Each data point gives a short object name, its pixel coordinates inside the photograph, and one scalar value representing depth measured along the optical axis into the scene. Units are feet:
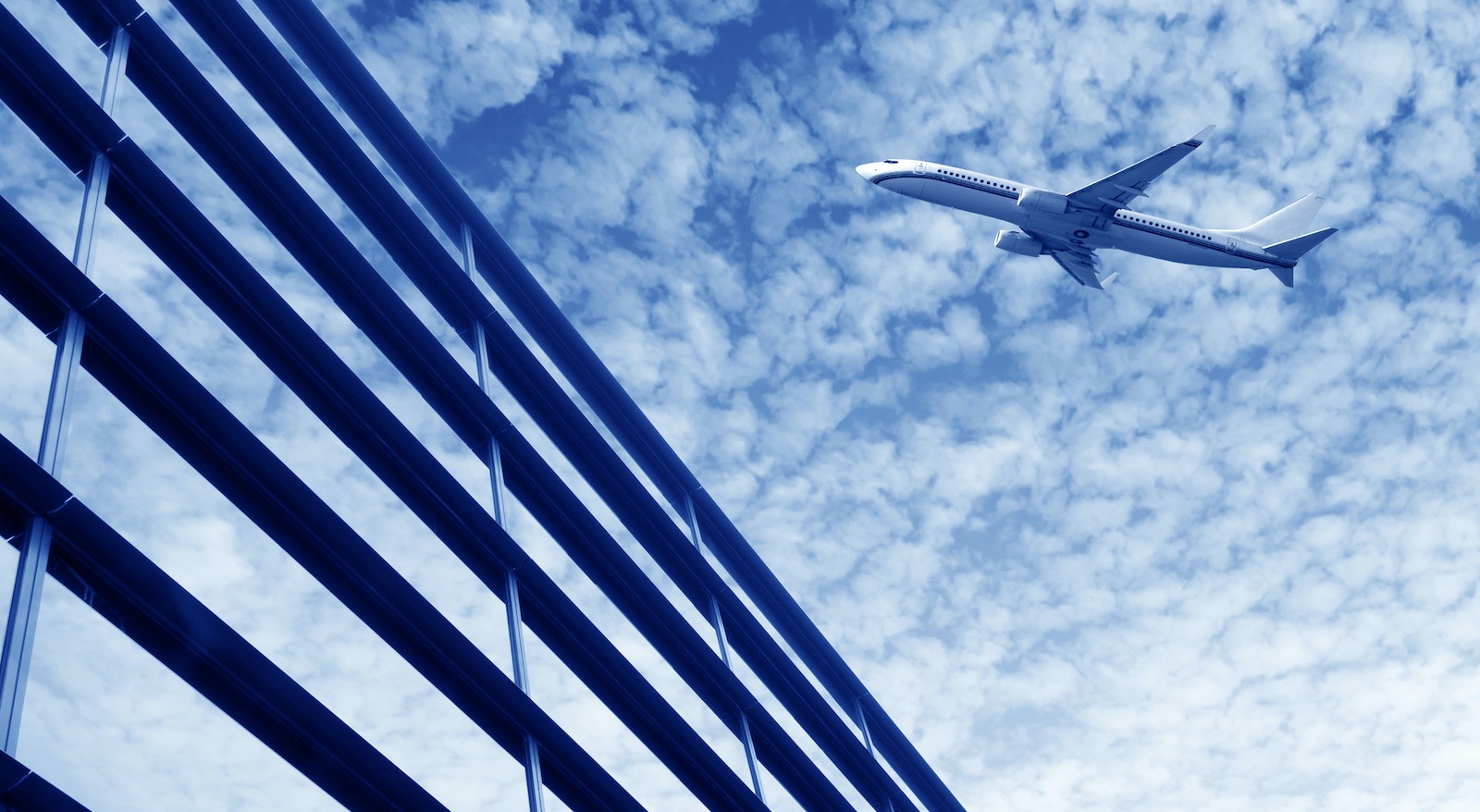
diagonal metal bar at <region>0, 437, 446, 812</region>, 24.84
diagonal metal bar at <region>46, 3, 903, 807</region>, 39.50
